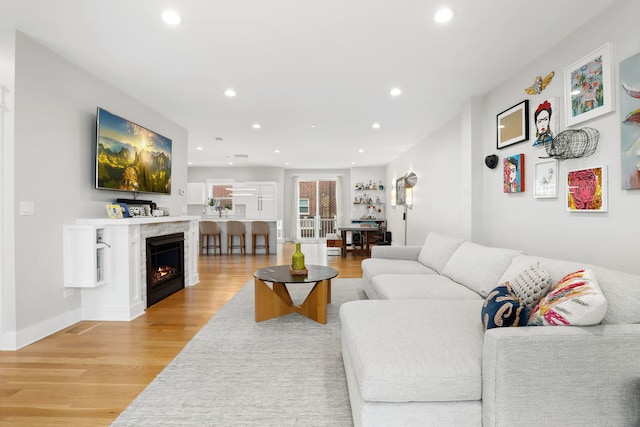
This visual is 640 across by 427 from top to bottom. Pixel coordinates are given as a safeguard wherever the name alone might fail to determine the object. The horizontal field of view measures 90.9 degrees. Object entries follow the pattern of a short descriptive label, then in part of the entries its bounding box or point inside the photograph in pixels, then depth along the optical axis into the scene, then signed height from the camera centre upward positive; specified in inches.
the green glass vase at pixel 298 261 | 128.1 -19.4
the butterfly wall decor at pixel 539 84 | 110.3 +46.1
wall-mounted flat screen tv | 132.5 +27.8
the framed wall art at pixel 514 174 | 126.6 +15.7
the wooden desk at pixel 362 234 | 295.3 -21.1
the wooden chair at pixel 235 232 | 304.2 -17.5
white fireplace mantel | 119.7 -20.3
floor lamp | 270.5 +23.4
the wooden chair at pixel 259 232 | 304.8 -17.7
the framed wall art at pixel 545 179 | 108.3 +11.5
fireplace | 148.1 -27.5
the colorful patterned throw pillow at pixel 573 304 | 53.7 -16.7
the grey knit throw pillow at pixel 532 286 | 68.4 -16.7
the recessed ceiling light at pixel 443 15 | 88.2 +56.5
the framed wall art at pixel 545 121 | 107.3 +32.2
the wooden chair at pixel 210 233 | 304.8 -18.3
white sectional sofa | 52.4 -28.0
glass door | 436.8 +15.5
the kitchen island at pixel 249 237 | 313.3 -23.4
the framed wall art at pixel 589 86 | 85.7 +36.6
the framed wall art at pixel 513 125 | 123.2 +36.2
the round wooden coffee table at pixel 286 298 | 121.4 -33.8
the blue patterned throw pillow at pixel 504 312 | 60.7 -19.7
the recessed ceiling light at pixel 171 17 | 89.2 +57.1
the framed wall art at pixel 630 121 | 77.7 +22.4
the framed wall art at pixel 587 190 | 88.4 +6.3
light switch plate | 102.4 +2.6
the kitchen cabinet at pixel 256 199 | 400.5 +18.8
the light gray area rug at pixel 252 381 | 67.1 -43.0
